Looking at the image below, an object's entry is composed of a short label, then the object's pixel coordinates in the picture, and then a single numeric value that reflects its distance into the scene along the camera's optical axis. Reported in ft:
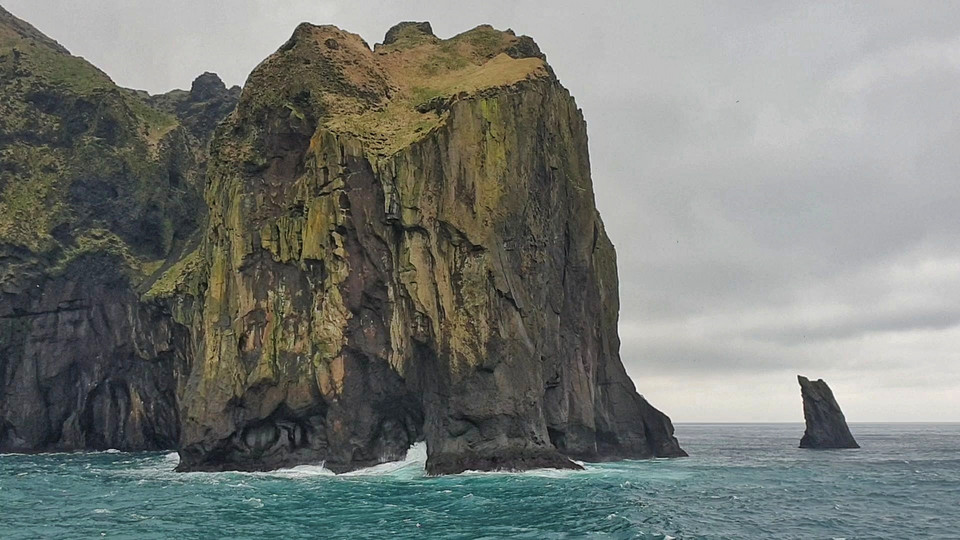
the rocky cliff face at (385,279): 176.55
